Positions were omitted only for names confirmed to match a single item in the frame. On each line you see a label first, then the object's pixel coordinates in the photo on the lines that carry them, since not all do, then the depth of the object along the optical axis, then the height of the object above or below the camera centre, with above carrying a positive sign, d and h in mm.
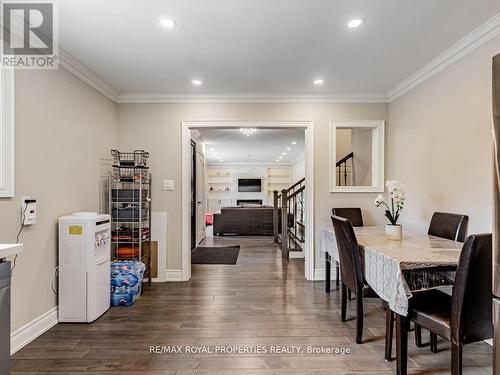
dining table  1794 -557
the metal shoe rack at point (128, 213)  3455 -316
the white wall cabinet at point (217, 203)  11971 -659
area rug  4973 -1301
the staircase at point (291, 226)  5371 -829
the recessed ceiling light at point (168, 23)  2180 +1301
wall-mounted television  11828 +113
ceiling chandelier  5995 +1214
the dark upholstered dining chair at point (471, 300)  1523 -629
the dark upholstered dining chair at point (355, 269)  2271 -676
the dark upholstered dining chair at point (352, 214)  3724 -350
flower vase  2588 -414
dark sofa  7793 -932
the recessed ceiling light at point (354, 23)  2188 +1309
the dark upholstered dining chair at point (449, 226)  2486 -357
